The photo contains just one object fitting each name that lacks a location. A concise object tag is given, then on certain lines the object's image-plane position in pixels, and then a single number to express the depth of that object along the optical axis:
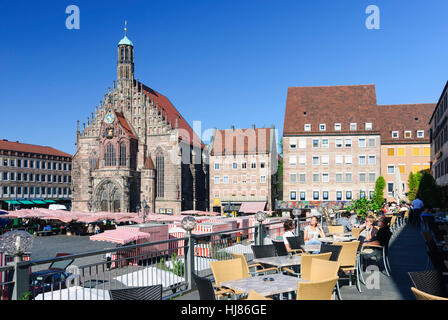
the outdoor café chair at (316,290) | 5.20
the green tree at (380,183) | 48.66
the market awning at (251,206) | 58.74
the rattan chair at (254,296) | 4.81
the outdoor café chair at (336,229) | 16.39
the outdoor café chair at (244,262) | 7.55
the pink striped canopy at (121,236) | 20.55
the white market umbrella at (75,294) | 7.04
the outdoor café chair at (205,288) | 5.53
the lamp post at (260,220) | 13.38
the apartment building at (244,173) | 60.41
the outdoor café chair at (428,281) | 5.35
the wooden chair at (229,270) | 7.12
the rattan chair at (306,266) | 7.59
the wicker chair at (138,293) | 5.42
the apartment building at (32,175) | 75.38
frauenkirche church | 62.62
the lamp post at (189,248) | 9.55
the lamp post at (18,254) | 5.88
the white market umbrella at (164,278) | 9.54
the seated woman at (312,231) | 12.37
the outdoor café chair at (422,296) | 4.18
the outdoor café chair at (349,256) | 9.24
